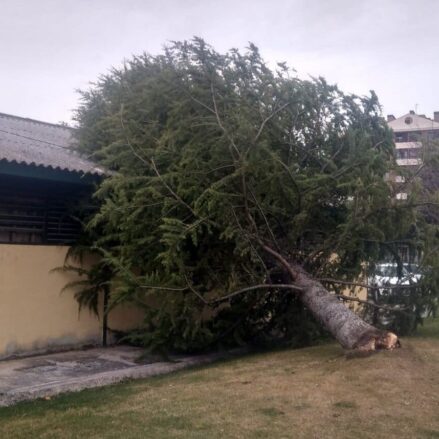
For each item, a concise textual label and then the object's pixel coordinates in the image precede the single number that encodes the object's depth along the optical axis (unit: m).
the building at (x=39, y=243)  9.67
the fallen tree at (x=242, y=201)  8.54
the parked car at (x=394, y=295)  9.85
